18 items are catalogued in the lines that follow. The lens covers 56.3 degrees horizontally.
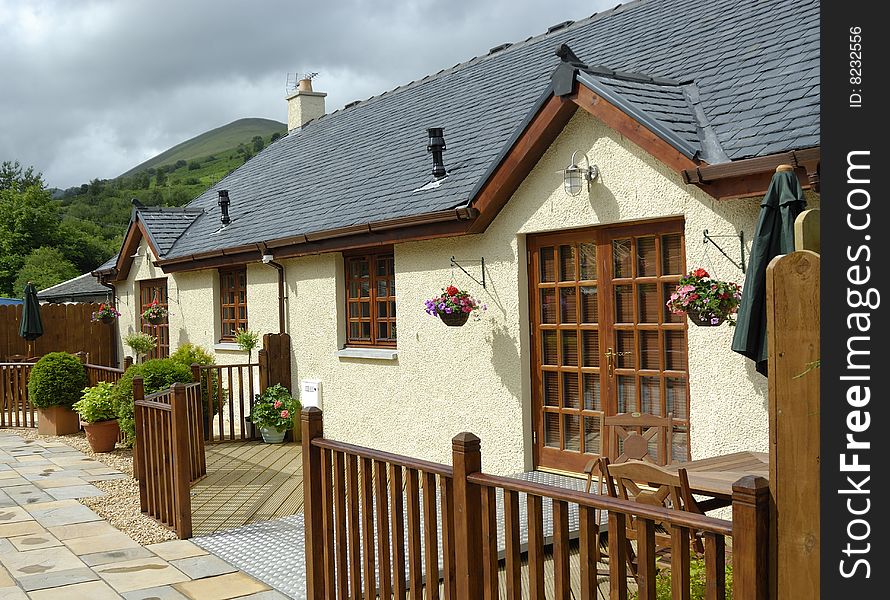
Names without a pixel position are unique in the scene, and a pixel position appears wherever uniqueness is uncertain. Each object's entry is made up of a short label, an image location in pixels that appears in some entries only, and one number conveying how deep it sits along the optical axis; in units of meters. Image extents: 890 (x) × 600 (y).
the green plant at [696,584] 3.89
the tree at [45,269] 42.03
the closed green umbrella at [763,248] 4.23
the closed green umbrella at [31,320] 18.19
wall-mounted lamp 7.77
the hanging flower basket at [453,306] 8.73
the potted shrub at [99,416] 11.06
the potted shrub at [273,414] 11.83
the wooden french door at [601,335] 7.30
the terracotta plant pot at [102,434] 11.14
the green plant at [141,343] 16.48
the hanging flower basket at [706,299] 6.14
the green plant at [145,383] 10.69
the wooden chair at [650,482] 4.42
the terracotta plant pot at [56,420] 13.17
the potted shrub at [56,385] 12.78
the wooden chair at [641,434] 6.60
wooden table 4.93
